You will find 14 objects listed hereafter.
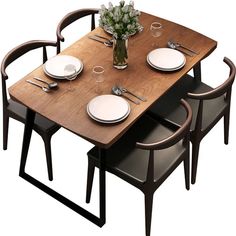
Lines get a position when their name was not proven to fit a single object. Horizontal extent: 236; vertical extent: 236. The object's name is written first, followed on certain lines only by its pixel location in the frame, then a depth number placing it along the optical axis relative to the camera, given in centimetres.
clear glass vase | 456
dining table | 427
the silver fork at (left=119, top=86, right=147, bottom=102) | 445
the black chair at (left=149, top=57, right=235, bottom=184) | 471
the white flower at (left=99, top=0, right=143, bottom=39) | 438
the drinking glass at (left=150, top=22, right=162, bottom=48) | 488
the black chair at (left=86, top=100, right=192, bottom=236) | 431
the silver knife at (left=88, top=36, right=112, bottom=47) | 491
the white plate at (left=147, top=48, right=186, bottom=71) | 469
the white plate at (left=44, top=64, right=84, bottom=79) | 458
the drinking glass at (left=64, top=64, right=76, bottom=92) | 455
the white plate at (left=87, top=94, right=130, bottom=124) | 427
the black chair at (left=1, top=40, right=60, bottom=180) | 475
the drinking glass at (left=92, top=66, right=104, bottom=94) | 443
